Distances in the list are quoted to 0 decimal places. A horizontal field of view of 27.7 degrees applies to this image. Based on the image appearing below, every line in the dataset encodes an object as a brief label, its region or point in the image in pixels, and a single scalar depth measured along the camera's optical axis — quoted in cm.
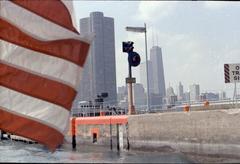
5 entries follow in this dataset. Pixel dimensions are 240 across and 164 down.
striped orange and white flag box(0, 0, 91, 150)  770
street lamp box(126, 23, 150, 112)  3664
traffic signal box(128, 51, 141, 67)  3725
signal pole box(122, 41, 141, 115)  3672
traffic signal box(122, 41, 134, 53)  3662
